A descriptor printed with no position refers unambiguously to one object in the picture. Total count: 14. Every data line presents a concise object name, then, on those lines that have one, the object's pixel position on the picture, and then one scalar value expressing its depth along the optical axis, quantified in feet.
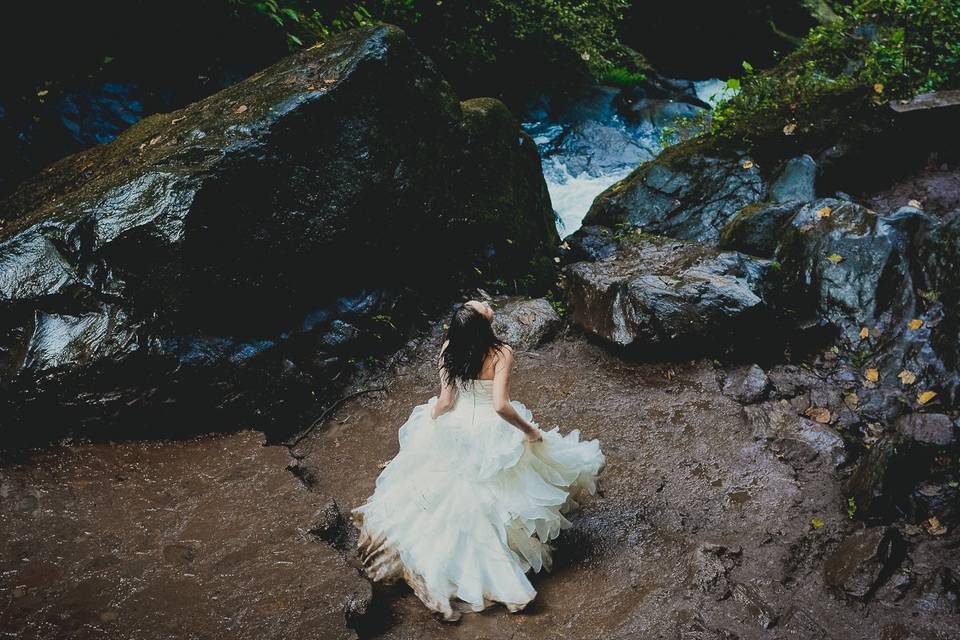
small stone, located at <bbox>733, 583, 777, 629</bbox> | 11.96
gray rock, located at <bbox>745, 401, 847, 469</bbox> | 16.34
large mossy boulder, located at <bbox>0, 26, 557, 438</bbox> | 16.94
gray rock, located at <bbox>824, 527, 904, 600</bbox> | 12.16
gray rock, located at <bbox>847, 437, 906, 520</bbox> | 13.93
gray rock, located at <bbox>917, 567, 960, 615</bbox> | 11.62
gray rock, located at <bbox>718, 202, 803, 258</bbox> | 23.81
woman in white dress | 12.43
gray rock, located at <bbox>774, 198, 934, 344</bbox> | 20.10
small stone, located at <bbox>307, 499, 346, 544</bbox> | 13.89
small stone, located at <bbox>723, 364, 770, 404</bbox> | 18.89
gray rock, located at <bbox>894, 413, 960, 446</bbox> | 14.94
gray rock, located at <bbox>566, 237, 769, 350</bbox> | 20.33
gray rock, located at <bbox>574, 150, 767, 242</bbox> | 27.99
